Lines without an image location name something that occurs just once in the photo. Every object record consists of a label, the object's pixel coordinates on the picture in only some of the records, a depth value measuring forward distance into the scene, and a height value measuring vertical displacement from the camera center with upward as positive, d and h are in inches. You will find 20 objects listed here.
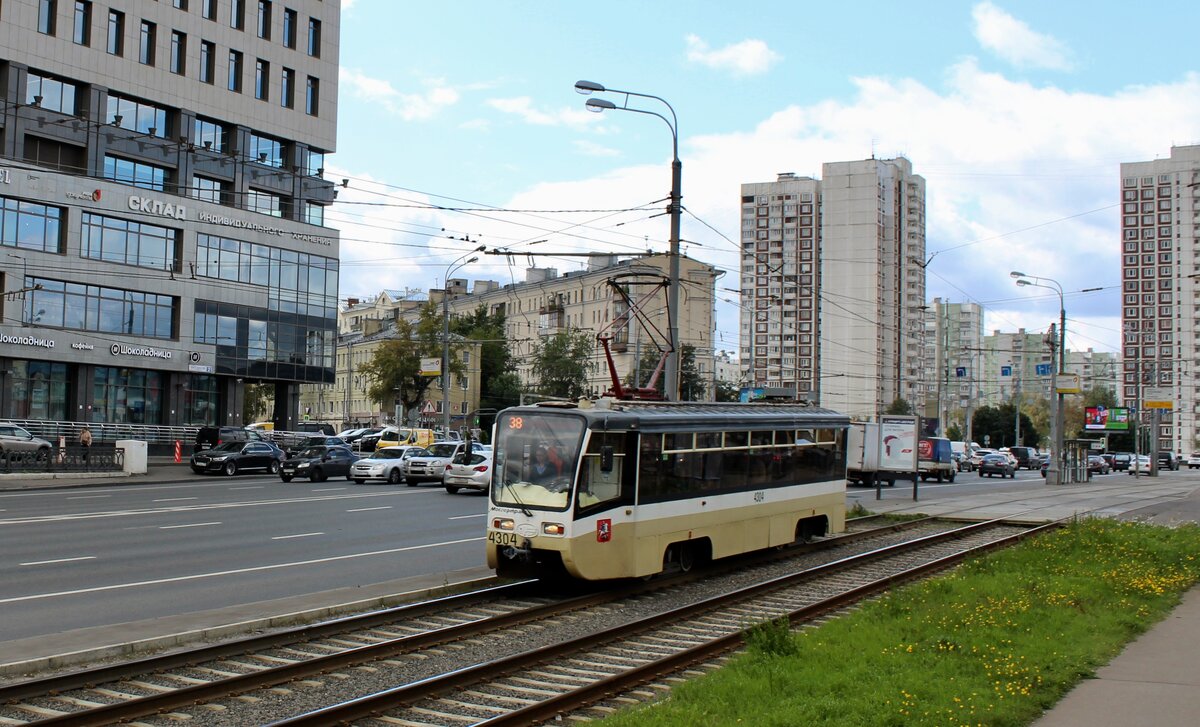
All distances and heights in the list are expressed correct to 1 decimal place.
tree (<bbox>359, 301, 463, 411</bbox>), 3216.0 +154.8
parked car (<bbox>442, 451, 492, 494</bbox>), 1326.3 -75.3
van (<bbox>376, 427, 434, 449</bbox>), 2192.4 -51.8
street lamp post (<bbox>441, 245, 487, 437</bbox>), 1973.4 +67.8
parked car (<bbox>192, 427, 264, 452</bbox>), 1948.8 -49.9
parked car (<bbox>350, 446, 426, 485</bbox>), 1620.3 -82.9
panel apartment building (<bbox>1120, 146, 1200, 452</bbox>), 4881.9 +760.5
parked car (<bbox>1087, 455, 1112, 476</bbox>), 2898.6 -99.5
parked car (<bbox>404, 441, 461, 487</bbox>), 1551.4 -75.0
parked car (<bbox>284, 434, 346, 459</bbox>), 1824.6 -55.7
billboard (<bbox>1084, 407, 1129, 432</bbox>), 3053.6 +24.8
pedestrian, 1779.0 -53.6
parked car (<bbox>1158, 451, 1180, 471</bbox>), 3602.4 -108.7
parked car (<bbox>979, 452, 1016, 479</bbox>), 2464.3 -90.3
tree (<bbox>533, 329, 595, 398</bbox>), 3339.1 +153.6
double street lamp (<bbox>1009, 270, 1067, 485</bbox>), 1886.6 -17.1
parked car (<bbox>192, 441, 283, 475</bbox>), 1796.3 -82.5
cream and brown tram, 555.8 -38.0
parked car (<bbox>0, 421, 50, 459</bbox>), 1615.4 -57.5
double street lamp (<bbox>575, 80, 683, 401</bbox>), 860.6 +151.4
